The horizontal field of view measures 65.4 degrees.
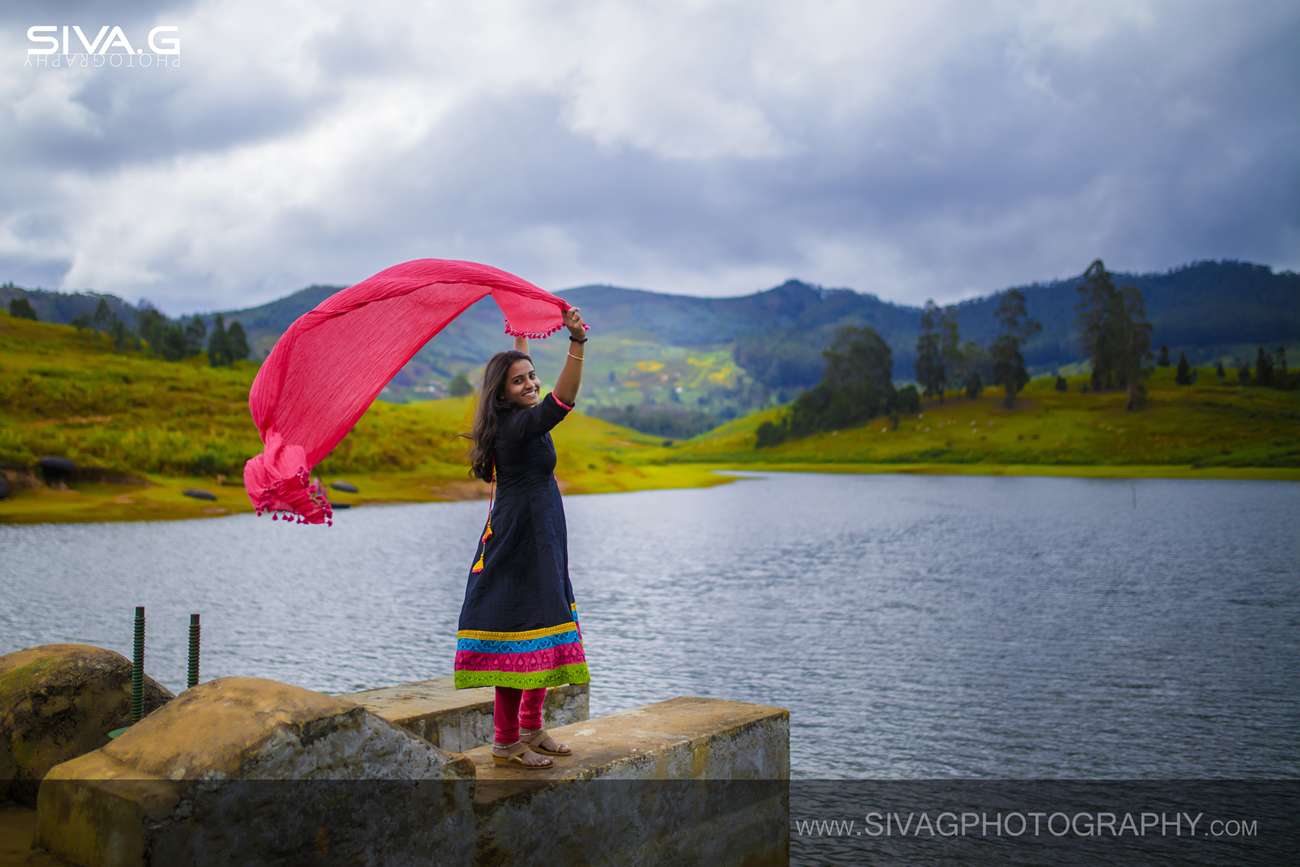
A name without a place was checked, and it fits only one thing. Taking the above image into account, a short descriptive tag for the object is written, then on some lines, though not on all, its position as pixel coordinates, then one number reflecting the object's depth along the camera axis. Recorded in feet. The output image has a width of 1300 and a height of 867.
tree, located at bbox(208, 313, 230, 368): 411.95
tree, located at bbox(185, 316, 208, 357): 406.07
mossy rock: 23.81
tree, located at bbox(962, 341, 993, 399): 612.29
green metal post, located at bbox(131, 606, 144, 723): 23.65
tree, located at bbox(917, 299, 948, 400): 558.56
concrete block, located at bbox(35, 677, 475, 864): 15.64
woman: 22.12
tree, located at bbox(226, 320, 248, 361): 419.95
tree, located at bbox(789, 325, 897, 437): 569.64
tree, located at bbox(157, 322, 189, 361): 382.63
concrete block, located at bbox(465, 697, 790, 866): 21.11
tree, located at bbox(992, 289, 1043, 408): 506.48
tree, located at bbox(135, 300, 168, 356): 392.68
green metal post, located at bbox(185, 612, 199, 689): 24.34
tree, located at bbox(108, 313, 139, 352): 375.04
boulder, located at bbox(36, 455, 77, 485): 174.91
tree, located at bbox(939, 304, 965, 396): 564.71
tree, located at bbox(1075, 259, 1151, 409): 472.03
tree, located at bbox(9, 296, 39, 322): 396.78
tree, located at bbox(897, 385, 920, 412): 548.72
